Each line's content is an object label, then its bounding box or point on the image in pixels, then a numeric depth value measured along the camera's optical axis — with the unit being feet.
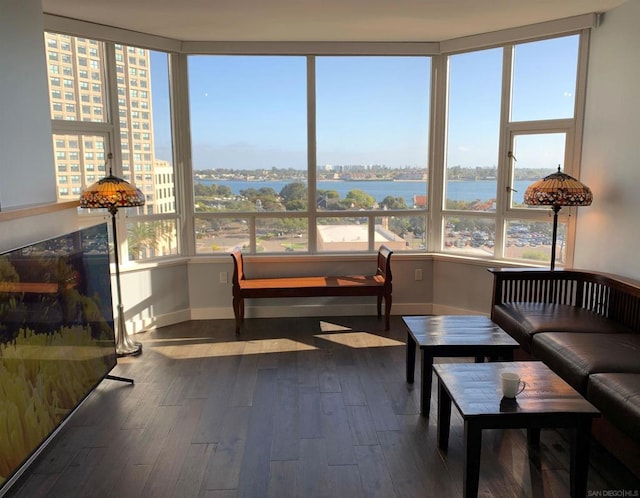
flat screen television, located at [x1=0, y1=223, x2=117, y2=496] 6.72
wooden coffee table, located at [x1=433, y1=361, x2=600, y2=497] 6.64
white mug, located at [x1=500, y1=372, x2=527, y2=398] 6.93
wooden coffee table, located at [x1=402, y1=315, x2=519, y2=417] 9.29
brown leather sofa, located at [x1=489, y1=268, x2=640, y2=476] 7.47
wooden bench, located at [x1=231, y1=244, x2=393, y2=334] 14.42
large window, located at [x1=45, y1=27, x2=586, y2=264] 13.98
